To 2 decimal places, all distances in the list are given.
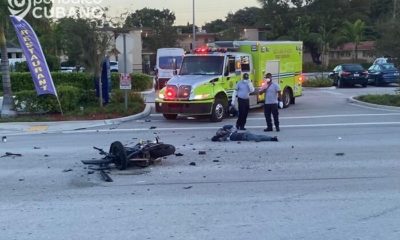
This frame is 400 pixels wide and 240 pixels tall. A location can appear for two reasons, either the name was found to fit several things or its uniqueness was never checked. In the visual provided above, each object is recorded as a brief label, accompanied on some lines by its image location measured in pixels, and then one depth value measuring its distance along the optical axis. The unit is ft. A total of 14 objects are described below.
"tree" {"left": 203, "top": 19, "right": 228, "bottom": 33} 356.83
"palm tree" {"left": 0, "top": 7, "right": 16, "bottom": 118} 62.69
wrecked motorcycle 32.04
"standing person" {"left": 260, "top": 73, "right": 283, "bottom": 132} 49.67
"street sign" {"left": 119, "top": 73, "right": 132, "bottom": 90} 65.46
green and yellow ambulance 58.08
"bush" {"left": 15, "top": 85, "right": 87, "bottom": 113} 64.75
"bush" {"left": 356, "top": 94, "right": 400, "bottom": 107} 72.55
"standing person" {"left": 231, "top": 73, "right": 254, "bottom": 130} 51.37
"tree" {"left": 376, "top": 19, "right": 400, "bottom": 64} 71.20
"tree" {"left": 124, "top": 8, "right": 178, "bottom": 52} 231.50
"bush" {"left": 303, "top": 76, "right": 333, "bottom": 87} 116.88
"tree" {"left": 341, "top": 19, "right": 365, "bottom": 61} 200.40
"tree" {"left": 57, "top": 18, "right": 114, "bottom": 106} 66.64
